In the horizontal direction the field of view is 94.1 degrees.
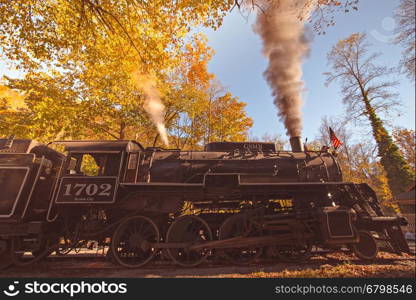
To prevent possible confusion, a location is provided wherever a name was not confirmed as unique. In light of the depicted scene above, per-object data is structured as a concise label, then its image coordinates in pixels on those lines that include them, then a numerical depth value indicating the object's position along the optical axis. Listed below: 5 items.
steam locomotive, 4.77
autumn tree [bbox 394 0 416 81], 8.03
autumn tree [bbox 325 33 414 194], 14.59
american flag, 7.22
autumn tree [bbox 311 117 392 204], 23.14
